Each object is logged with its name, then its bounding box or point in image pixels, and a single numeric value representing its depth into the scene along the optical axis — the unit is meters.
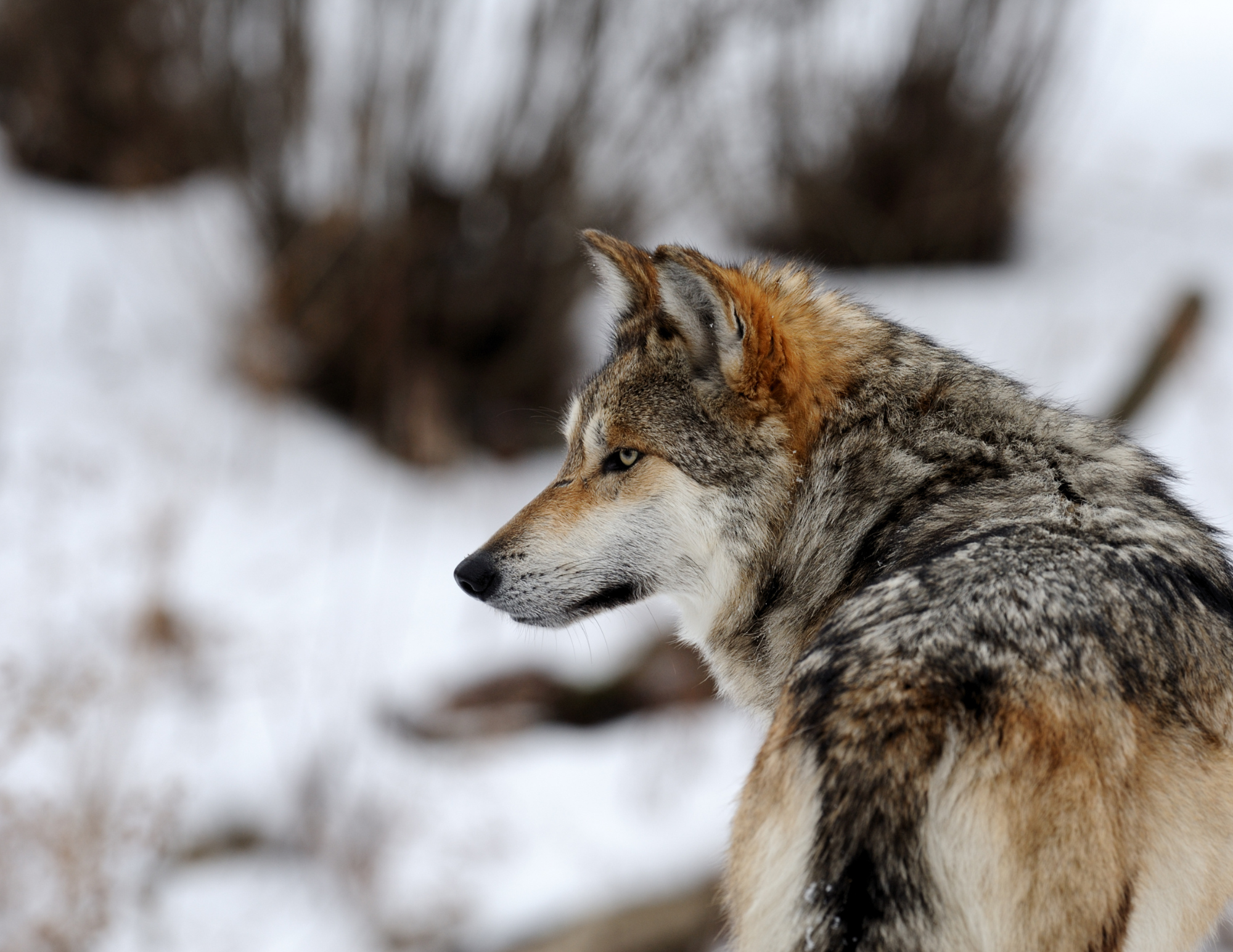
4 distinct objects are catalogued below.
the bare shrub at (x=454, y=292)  18.30
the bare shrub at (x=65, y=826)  10.69
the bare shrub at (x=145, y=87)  18.02
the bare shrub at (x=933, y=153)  22.89
